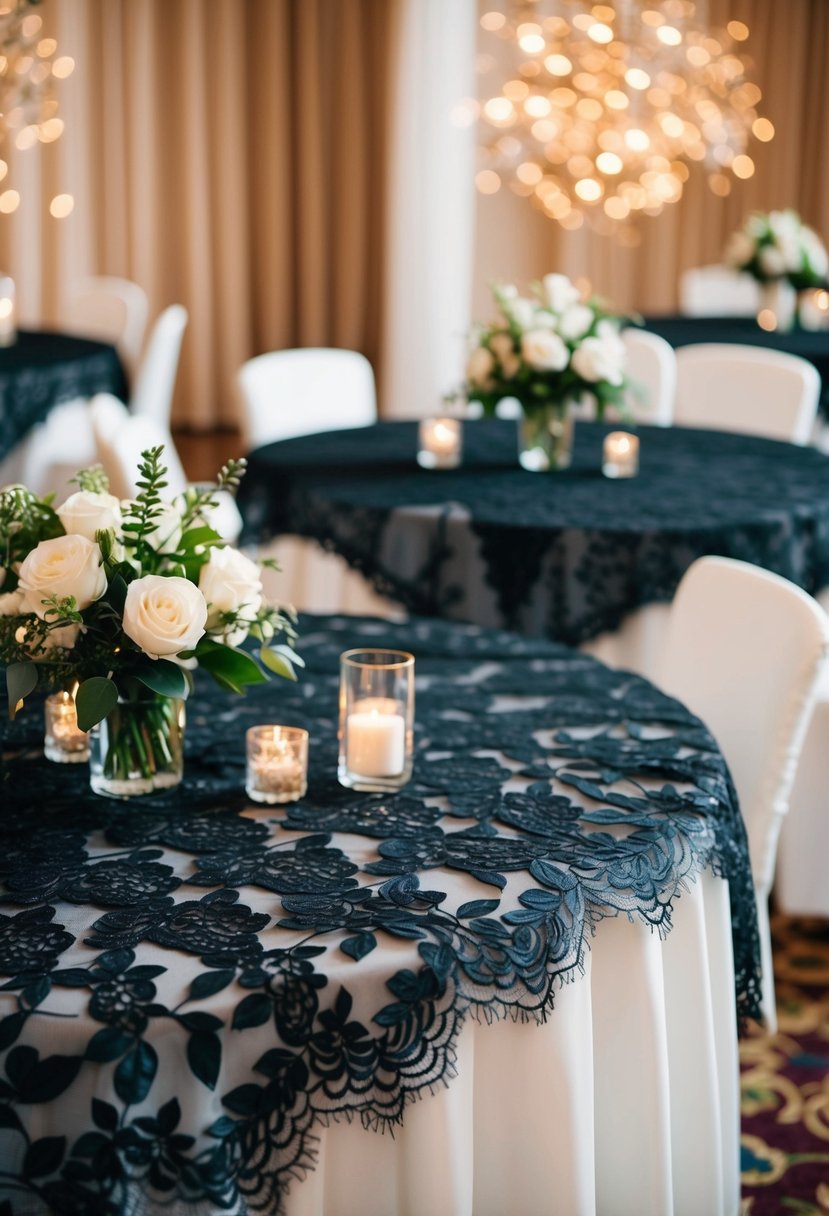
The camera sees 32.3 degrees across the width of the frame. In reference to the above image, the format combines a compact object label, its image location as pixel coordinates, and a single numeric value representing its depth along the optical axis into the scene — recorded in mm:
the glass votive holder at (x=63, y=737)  1740
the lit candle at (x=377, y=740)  1665
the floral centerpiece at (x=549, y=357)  3291
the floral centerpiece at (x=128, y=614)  1485
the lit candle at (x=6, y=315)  5074
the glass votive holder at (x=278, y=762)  1644
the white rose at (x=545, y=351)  3273
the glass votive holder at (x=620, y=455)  3420
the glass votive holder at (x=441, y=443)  3512
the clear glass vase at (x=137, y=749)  1621
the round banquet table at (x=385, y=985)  1214
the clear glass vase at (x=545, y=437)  3453
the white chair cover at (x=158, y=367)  5195
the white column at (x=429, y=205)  7906
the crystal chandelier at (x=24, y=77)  4070
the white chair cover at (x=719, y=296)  7598
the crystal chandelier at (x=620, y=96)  5387
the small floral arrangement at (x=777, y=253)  5988
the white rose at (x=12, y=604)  1521
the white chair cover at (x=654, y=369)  4801
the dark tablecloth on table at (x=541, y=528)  2943
